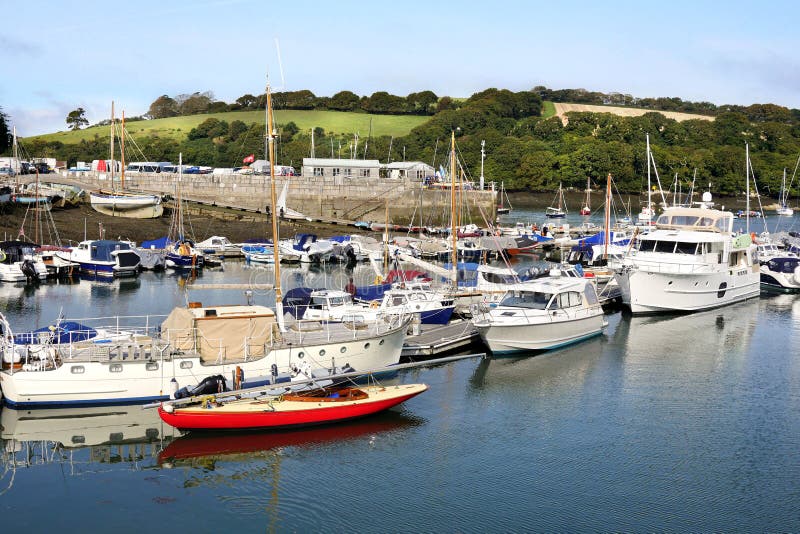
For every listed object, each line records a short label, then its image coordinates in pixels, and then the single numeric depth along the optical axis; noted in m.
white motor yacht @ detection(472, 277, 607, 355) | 38.00
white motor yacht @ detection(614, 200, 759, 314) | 49.34
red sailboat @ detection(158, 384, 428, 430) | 26.78
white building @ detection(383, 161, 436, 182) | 111.94
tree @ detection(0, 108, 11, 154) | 105.25
